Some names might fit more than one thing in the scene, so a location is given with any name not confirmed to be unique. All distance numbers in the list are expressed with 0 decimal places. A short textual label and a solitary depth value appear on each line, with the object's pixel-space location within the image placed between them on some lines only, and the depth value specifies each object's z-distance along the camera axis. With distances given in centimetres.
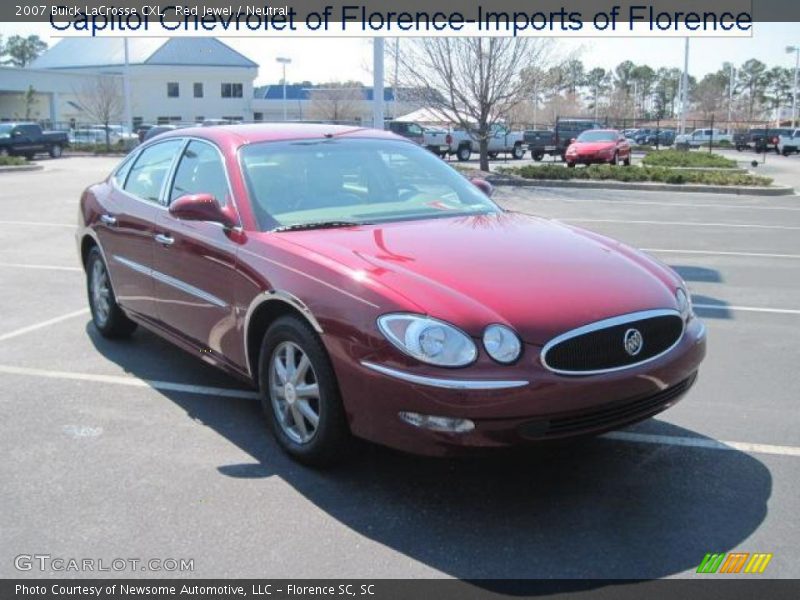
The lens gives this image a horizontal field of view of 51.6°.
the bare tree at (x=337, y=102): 6969
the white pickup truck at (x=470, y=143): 3606
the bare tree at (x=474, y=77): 2352
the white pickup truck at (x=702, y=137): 5834
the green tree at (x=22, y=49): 12289
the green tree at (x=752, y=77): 12338
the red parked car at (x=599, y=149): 2895
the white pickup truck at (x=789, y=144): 4909
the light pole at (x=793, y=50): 6881
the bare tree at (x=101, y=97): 5688
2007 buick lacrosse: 340
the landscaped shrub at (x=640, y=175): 2127
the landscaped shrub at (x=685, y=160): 2944
